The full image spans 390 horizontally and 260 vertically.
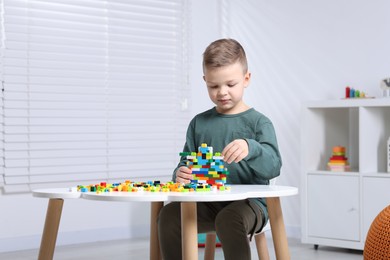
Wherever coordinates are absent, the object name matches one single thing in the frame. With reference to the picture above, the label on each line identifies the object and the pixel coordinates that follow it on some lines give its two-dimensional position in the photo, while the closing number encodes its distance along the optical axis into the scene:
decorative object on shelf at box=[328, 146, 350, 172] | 3.32
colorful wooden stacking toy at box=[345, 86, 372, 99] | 3.34
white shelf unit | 3.15
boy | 1.83
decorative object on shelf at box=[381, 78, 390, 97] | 3.26
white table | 1.58
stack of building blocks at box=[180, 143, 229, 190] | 1.82
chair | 2.23
